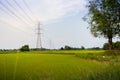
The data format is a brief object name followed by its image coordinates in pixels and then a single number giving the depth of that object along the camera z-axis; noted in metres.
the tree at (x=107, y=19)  16.64
